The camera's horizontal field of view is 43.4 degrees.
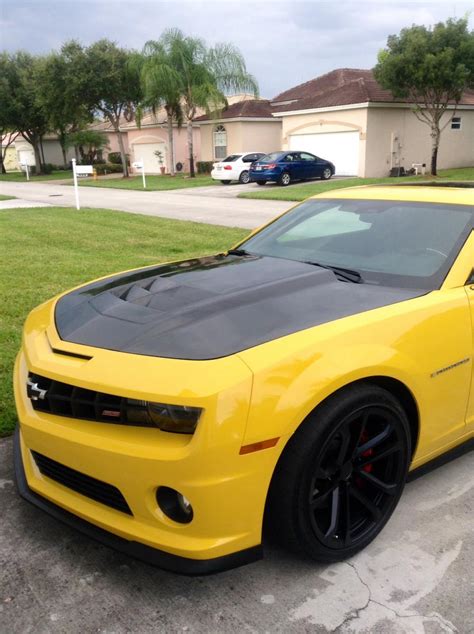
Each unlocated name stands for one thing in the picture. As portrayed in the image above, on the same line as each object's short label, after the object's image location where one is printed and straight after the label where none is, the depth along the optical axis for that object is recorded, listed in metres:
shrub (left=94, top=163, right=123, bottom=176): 40.91
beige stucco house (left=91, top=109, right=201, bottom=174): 37.94
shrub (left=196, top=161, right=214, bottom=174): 35.21
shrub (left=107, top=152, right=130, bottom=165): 44.58
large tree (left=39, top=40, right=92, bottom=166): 33.62
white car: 27.36
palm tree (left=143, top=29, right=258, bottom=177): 30.27
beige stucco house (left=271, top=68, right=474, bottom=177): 27.11
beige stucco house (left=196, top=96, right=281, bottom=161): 33.38
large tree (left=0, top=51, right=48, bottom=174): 41.31
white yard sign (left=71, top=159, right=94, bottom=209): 15.34
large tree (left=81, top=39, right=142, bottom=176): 33.56
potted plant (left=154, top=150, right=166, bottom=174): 38.60
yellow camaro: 2.07
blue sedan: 25.17
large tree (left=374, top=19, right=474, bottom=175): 22.98
